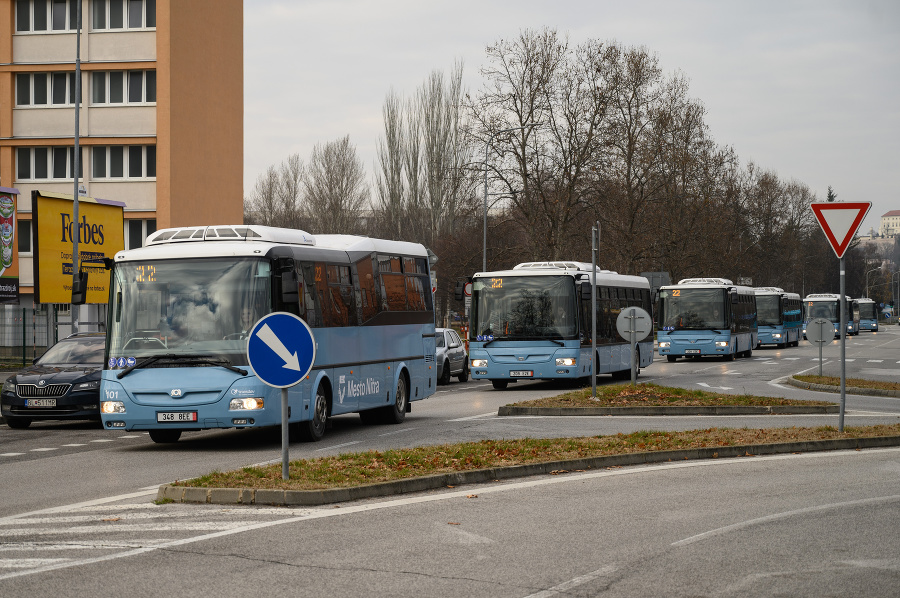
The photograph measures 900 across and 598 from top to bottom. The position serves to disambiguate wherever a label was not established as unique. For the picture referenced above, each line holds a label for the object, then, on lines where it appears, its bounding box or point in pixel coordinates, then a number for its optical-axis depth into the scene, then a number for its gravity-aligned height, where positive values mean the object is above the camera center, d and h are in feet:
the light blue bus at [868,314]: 343.46 -1.20
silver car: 106.73 -4.02
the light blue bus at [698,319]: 147.95 -0.98
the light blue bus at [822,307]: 257.55 +0.73
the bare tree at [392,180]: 253.44 +29.24
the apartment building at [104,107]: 171.94 +30.97
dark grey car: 63.62 -4.27
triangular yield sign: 48.03 +3.75
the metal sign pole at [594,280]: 72.74 +1.96
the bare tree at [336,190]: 266.36 +28.40
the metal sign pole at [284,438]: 34.14 -3.64
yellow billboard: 98.02 +6.72
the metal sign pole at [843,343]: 47.75 -1.38
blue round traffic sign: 34.09 -1.01
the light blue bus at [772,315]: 207.51 -0.79
